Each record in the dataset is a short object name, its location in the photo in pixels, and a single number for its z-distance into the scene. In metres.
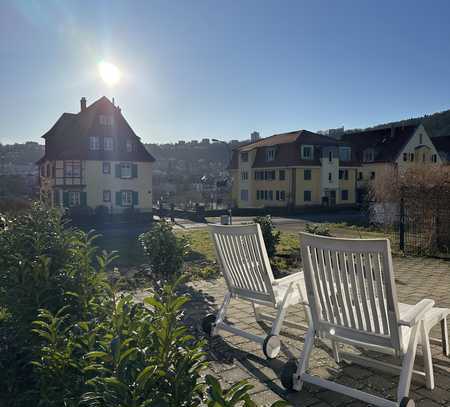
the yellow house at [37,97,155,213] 33.38
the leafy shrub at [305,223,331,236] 9.96
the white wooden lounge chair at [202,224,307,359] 3.71
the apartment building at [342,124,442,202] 43.84
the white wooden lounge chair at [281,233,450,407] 2.73
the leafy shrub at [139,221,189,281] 6.87
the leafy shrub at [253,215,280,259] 9.57
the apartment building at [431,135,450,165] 49.00
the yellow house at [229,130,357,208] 41.03
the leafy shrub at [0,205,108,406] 2.44
